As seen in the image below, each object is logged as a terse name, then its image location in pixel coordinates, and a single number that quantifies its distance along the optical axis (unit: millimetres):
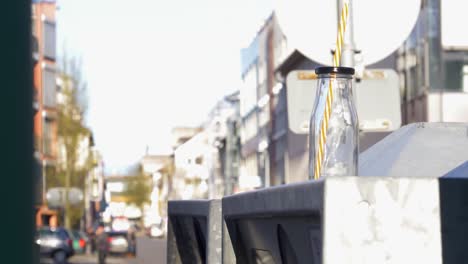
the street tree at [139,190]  161625
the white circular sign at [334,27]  8547
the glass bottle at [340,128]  2758
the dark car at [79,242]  71338
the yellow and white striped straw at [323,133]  2832
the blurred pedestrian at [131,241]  71375
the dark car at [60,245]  55175
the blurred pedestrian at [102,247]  61816
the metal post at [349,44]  8352
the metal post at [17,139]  1695
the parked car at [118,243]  70875
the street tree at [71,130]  87875
